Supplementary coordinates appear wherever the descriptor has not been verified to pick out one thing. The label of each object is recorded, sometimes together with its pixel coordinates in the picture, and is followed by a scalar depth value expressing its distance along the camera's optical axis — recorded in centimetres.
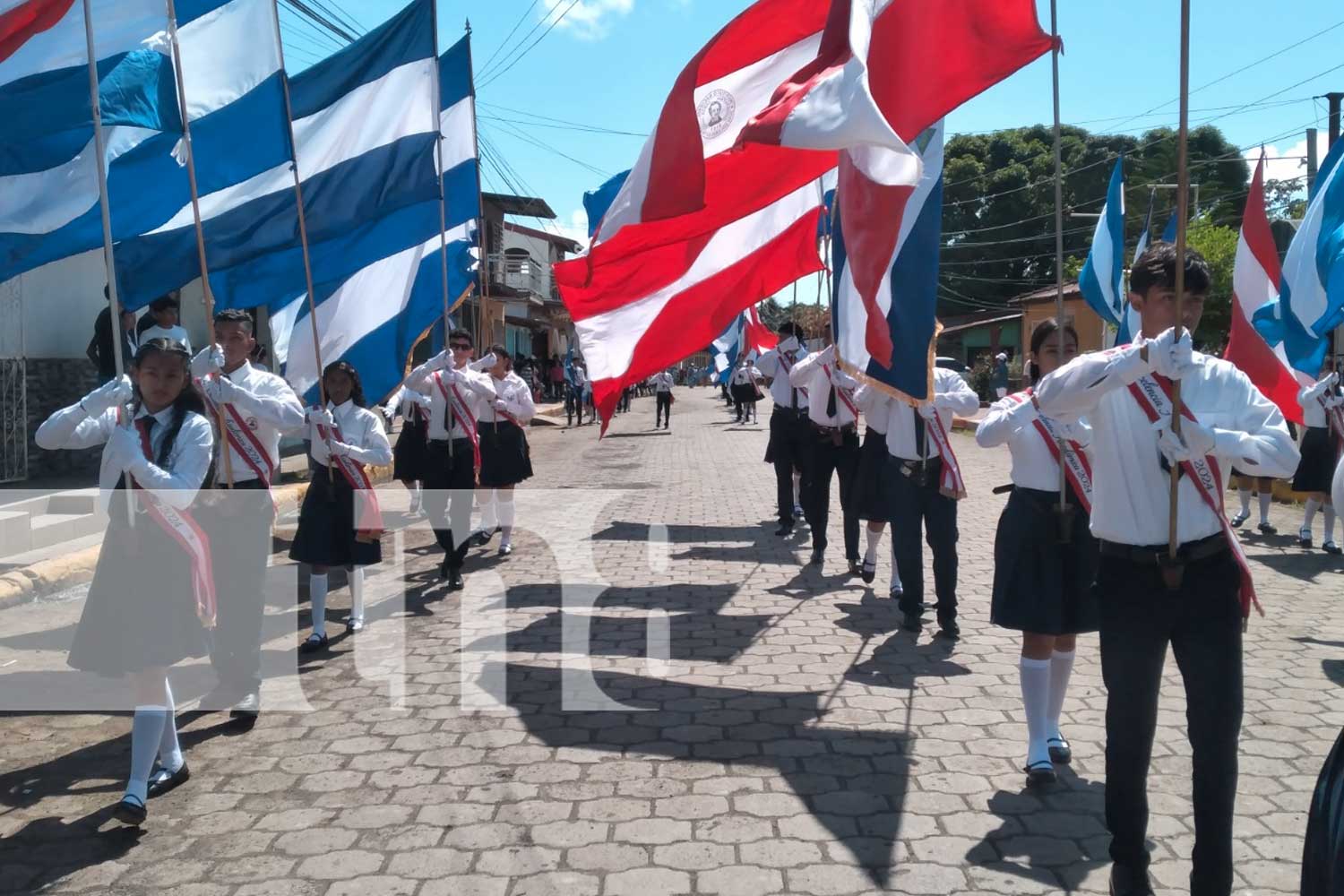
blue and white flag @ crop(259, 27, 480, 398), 693
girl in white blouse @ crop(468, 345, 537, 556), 936
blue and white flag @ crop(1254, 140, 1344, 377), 612
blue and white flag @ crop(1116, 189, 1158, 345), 540
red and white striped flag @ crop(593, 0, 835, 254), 487
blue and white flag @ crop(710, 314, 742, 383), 1483
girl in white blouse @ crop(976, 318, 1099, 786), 421
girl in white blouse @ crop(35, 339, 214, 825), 389
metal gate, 1147
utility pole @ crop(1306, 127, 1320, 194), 2092
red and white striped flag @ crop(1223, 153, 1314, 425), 557
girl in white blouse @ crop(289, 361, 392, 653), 617
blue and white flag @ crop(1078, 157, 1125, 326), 655
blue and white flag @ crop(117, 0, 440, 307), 615
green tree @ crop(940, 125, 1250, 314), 4722
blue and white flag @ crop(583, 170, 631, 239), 817
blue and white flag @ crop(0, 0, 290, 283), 457
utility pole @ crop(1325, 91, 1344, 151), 1844
